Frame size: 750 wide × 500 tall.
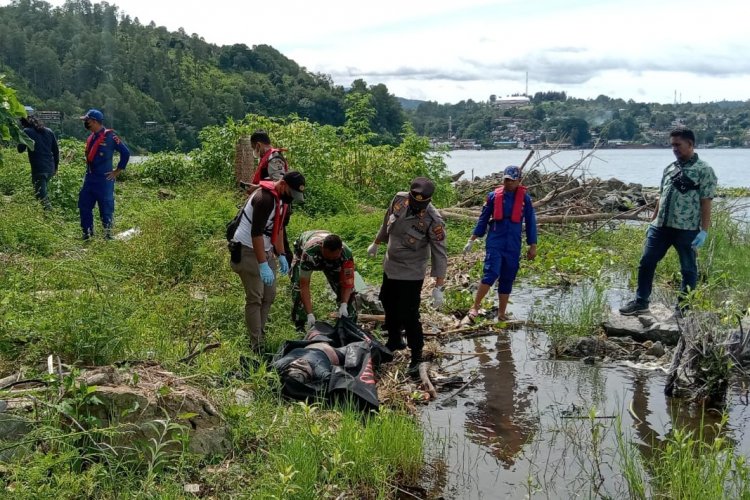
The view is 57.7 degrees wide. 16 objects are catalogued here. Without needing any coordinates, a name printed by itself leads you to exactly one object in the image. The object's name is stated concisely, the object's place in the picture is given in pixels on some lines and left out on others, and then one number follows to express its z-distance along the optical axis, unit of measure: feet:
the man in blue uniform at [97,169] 30.94
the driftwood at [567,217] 44.77
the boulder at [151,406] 12.75
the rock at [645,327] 23.94
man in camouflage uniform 20.01
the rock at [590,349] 22.89
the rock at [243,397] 15.57
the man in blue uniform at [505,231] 24.56
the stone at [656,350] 22.62
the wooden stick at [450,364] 21.42
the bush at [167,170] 52.06
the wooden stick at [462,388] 18.94
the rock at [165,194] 45.23
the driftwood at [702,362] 18.15
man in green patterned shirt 23.98
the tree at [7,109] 16.81
